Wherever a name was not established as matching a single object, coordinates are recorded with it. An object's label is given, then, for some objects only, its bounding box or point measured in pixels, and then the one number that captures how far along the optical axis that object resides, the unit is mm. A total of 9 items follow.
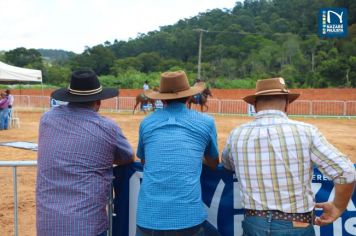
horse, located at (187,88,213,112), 22953
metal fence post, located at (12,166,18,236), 3688
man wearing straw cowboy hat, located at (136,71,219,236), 2635
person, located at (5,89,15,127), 18609
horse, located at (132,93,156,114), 26417
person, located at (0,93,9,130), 18219
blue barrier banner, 3152
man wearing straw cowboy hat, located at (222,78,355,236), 2533
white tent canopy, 18516
